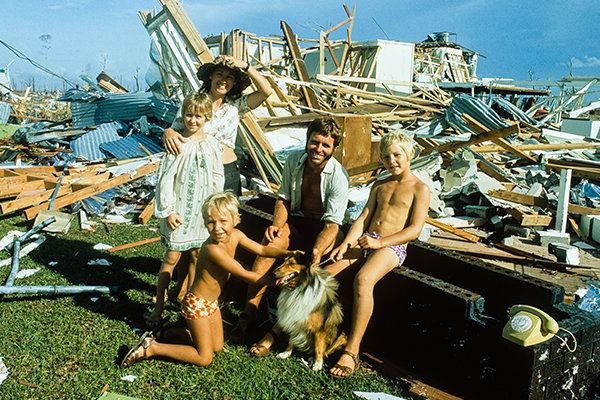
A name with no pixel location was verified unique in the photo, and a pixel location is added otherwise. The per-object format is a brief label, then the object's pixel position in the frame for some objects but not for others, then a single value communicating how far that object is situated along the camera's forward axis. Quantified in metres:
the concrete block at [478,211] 7.30
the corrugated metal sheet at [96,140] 10.46
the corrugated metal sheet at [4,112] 18.45
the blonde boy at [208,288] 3.09
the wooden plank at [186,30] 6.27
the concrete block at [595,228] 6.60
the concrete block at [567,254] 5.70
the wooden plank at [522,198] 7.25
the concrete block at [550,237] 6.35
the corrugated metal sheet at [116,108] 11.94
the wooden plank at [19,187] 7.34
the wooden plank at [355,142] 7.58
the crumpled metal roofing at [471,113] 9.66
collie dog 3.13
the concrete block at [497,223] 7.09
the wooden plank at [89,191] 6.81
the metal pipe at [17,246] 4.31
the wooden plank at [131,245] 5.63
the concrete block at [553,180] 8.23
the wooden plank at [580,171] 7.72
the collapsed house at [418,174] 2.83
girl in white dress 3.51
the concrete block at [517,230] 6.84
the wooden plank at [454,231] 6.52
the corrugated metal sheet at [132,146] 10.22
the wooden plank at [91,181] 7.52
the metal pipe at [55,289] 3.81
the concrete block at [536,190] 7.57
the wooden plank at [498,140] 7.98
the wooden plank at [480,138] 7.25
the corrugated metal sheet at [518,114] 12.58
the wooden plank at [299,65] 10.23
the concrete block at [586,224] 6.75
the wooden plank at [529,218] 6.86
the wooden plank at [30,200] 6.61
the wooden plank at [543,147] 8.84
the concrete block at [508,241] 6.46
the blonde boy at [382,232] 3.19
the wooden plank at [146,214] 7.15
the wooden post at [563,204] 6.73
